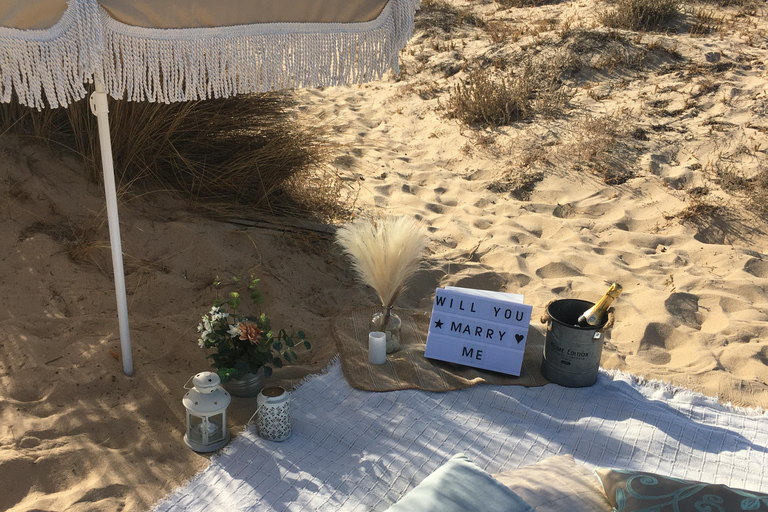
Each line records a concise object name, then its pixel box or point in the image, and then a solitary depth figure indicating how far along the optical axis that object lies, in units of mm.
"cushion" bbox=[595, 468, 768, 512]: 1705
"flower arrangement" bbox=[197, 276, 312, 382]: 2580
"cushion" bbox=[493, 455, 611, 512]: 1883
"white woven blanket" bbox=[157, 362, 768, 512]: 2221
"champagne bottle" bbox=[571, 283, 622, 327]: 2791
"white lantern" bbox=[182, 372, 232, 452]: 2326
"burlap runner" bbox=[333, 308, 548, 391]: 2873
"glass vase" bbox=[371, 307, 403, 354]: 3039
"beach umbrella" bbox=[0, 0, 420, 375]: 1811
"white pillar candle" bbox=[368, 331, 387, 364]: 2949
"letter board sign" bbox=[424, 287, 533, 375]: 2984
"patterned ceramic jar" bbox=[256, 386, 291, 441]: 2404
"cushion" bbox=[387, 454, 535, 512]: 1711
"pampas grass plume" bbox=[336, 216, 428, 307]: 2863
